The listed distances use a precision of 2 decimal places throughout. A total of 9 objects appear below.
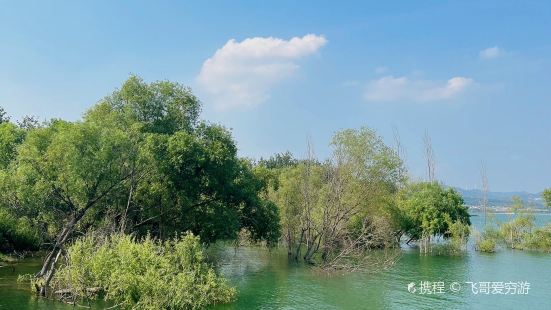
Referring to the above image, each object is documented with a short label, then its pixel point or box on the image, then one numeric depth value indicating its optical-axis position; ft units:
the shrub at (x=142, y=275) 66.08
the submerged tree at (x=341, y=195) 121.80
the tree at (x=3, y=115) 185.78
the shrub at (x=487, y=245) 160.45
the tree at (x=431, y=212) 174.91
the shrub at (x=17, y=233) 93.15
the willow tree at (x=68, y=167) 75.61
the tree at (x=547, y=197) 177.78
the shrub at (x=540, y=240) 165.37
